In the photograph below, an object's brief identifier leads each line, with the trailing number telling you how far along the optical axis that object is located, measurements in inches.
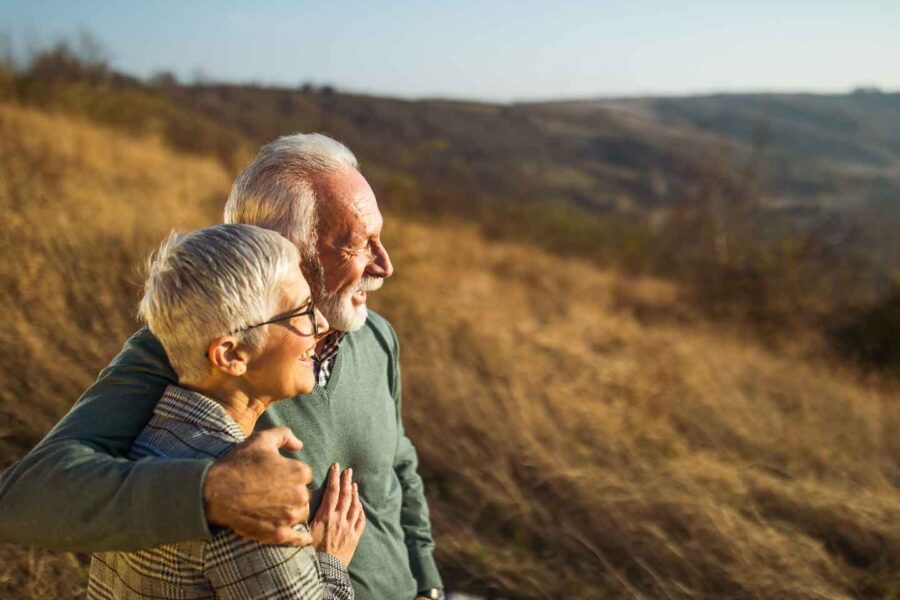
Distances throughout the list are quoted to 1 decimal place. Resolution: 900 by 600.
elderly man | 47.4
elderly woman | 49.8
